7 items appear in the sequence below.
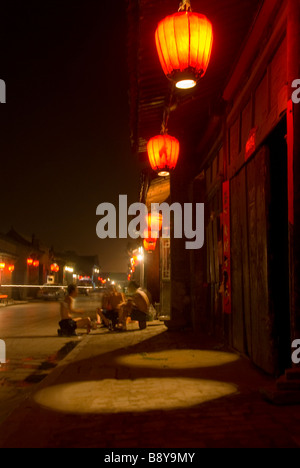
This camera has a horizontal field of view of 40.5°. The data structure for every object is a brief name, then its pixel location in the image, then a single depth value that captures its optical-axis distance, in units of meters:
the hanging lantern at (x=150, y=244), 21.17
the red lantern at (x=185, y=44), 6.10
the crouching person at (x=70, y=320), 13.18
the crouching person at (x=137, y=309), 14.30
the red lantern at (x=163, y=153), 10.80
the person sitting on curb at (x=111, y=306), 14.63
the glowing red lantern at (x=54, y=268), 58.72
